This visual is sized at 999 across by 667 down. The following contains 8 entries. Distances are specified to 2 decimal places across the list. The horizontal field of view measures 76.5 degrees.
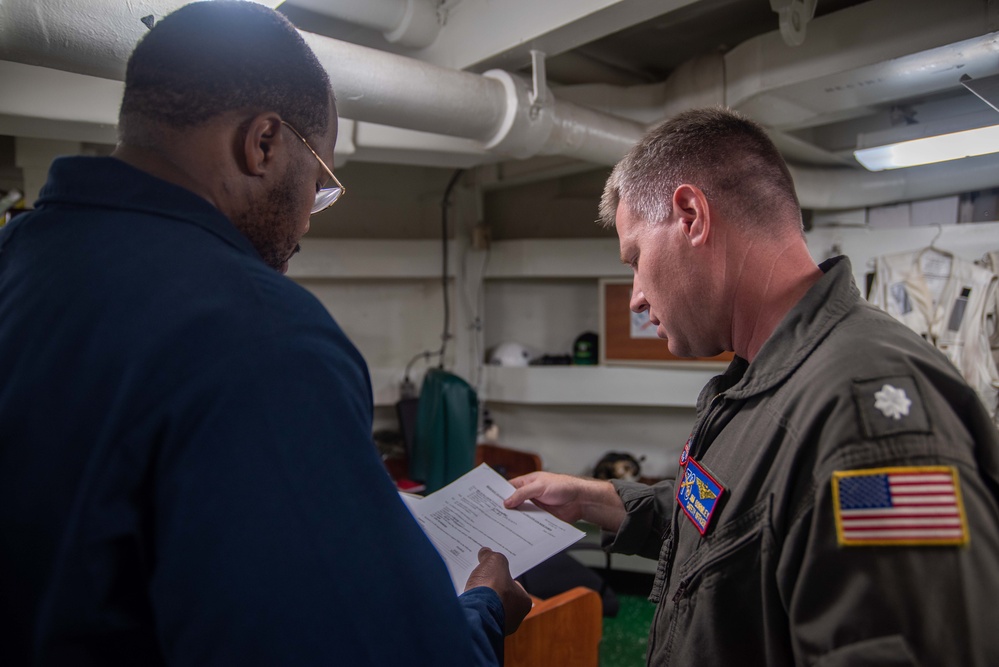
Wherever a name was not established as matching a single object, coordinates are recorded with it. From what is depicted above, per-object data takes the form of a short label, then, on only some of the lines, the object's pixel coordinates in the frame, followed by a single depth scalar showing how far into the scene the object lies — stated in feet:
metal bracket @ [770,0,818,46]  6.26
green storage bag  12.17
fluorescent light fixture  8.73
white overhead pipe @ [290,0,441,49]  7.16
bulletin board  13.29
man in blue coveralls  1.82
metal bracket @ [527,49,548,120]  7.34
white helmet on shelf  14.17
